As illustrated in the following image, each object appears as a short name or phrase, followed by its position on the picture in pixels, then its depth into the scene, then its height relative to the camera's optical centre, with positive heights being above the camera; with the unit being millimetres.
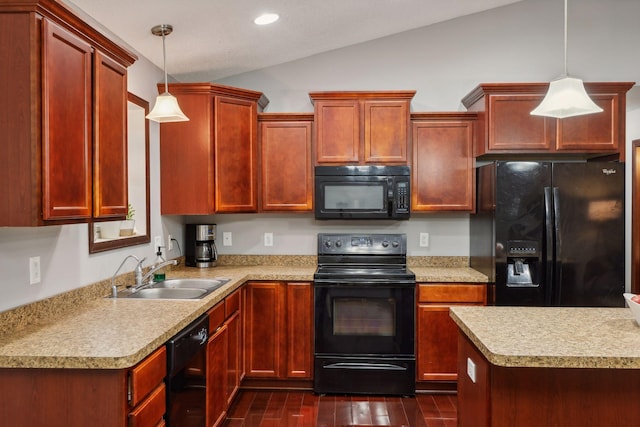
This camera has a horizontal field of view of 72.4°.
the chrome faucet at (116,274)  2400 -376
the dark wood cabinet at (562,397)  1514 -655
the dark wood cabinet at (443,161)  3371 +378
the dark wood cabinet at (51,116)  1447 +341
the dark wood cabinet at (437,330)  3141 -861
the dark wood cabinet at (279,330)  3201 -876
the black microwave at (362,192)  3320 +141
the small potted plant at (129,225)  2735 -89
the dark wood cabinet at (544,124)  3113 +612
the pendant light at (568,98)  1827 +471
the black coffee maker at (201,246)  3451 -279
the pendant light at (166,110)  2275 +526
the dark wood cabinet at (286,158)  3439 +414
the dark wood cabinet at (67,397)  1453 -622
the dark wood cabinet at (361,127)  3328 +640
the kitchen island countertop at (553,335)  1401 -467
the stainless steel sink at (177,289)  2537 -488
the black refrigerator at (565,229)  2959 -131
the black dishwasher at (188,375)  1796 -745
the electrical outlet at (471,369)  1742 -649
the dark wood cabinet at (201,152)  3129 +428
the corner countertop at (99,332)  1433 -470
